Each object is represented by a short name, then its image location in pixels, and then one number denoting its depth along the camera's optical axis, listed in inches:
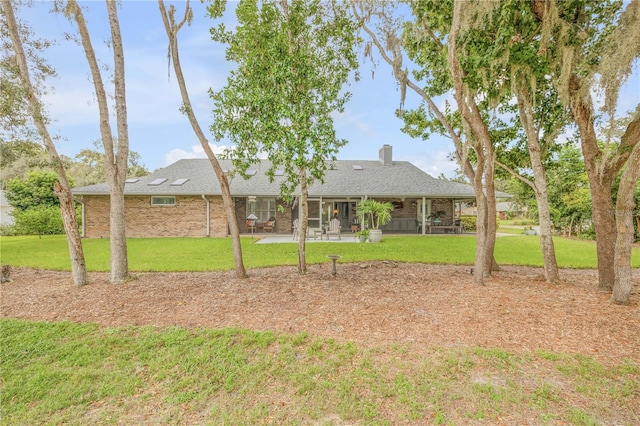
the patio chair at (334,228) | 536.0
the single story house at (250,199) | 569.6
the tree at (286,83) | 211.5
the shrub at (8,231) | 713.6
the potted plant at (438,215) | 662.2
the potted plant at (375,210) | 480.4
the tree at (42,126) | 201.9
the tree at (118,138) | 221.3
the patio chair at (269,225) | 637.3
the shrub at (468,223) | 719.1
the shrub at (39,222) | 622.5
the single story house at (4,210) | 997.4
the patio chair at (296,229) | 529.3
